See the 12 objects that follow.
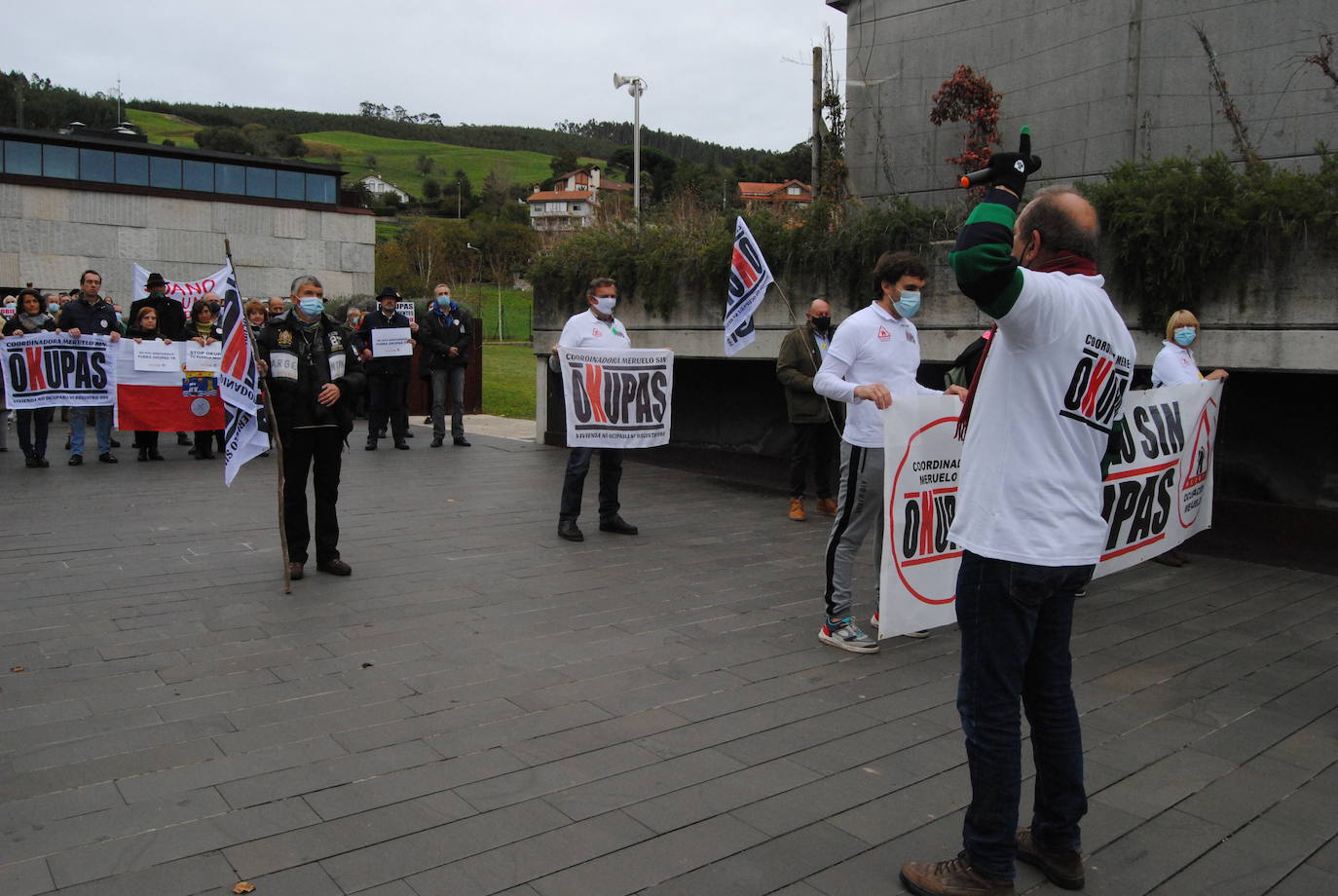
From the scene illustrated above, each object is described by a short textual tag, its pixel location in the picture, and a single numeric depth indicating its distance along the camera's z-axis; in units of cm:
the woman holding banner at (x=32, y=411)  1275
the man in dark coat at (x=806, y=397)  1024
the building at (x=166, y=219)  3431
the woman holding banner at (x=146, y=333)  1366
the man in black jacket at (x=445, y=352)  1529
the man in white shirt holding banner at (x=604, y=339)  913
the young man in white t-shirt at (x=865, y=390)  592
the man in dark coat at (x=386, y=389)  1532
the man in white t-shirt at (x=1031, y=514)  318
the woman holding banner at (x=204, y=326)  1428
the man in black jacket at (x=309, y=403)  742
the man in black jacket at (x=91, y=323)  1318
